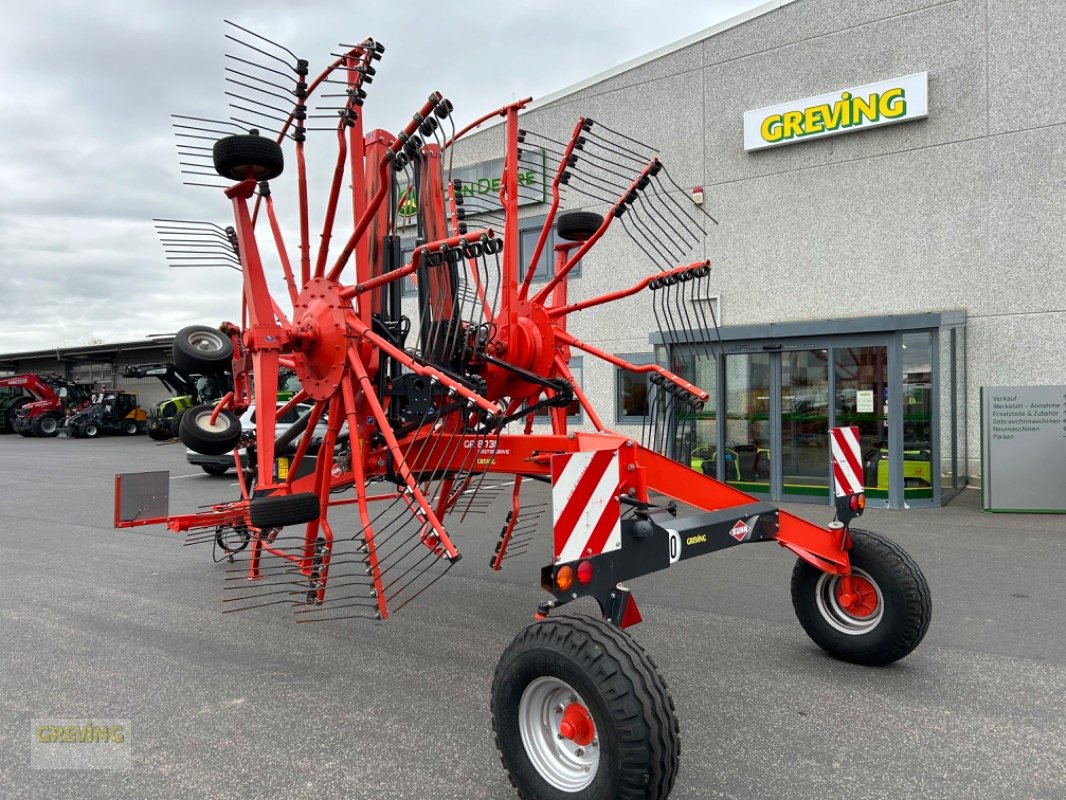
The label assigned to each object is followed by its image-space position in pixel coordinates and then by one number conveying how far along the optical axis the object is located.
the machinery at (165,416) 27.12
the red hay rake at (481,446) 2.89
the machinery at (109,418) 30.86
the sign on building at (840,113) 11.67
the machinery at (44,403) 32.38
